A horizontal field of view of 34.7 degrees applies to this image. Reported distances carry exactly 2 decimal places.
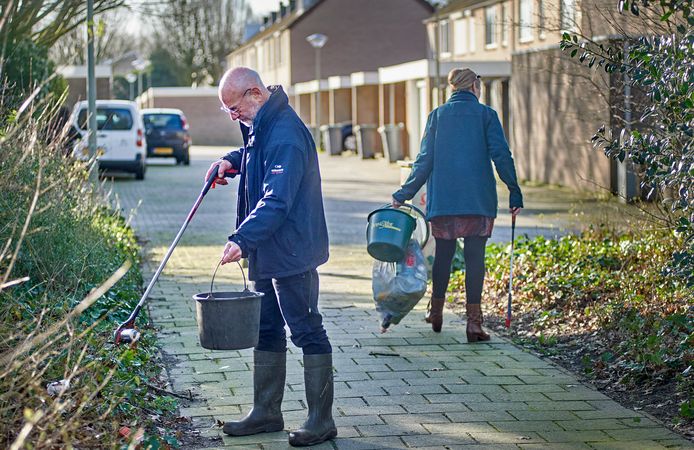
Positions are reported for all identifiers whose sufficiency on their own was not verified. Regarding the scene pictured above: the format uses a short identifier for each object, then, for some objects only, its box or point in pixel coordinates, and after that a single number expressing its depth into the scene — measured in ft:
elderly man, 16.94
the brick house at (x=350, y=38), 186.70
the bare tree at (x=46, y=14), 37.99
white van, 91.61
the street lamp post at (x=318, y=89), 147.25
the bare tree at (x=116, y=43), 61.50
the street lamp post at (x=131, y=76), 244.42
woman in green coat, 25.20
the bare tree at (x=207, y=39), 251.39
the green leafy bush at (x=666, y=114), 18.52
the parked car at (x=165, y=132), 118.21
